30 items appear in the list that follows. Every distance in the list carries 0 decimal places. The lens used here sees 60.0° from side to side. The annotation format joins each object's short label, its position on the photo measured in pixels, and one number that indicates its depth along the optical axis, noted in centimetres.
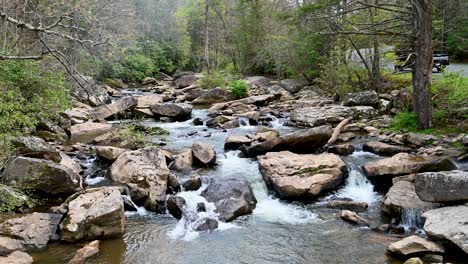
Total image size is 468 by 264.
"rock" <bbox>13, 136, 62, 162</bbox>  1014
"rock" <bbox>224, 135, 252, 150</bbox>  1316
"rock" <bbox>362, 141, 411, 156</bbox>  1171
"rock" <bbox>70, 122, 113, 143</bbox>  1522
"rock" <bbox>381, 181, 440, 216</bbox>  795
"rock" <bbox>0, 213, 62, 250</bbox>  725
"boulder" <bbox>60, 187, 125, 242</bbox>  751
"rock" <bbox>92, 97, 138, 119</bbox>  1877
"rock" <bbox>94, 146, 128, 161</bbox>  1152
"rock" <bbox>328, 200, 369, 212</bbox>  891
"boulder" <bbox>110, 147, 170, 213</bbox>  924
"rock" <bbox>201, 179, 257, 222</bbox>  868
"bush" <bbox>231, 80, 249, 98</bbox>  2403
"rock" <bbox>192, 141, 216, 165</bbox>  1154
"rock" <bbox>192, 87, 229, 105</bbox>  2383
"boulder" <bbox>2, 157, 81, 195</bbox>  864
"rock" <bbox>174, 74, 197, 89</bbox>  3132
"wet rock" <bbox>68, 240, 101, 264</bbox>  669
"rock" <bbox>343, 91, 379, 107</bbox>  1758
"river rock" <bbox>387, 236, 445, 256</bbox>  652
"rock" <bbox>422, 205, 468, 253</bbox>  632
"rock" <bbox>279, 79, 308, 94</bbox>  2521
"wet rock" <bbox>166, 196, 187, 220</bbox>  866
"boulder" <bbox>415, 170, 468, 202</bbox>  724
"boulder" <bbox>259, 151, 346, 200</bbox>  938
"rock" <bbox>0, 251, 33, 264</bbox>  635
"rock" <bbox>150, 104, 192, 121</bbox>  1886
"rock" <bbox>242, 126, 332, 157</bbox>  1173
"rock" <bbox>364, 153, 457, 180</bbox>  935
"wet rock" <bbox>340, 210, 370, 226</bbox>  816
